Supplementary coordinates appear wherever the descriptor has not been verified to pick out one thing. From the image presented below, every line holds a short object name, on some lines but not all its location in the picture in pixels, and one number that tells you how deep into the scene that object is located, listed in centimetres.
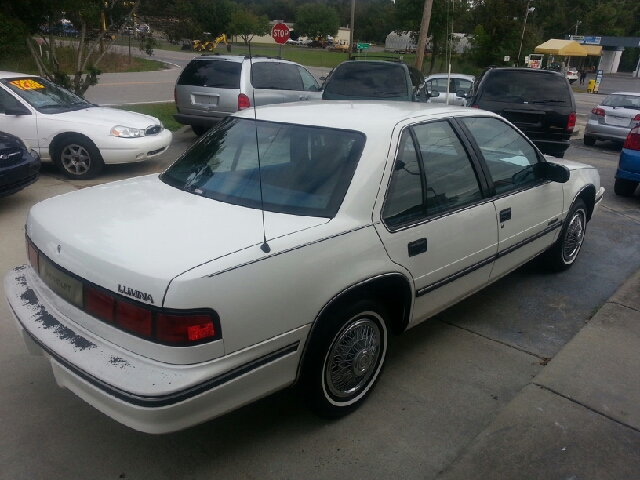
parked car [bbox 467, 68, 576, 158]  1011
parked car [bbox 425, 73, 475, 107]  1627
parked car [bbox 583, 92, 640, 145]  1359
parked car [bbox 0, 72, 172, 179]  827
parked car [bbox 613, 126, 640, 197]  834
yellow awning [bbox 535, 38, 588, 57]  3423
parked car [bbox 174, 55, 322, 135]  1105
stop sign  867
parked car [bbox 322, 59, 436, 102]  1078
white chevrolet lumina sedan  247
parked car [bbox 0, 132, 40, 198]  639
